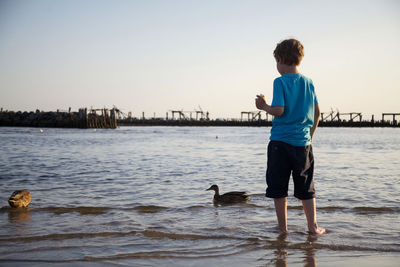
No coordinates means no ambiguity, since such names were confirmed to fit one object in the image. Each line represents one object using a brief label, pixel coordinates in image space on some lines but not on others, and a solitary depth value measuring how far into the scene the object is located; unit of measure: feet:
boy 11.20
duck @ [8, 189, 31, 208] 17.11
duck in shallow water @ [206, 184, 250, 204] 19.35
